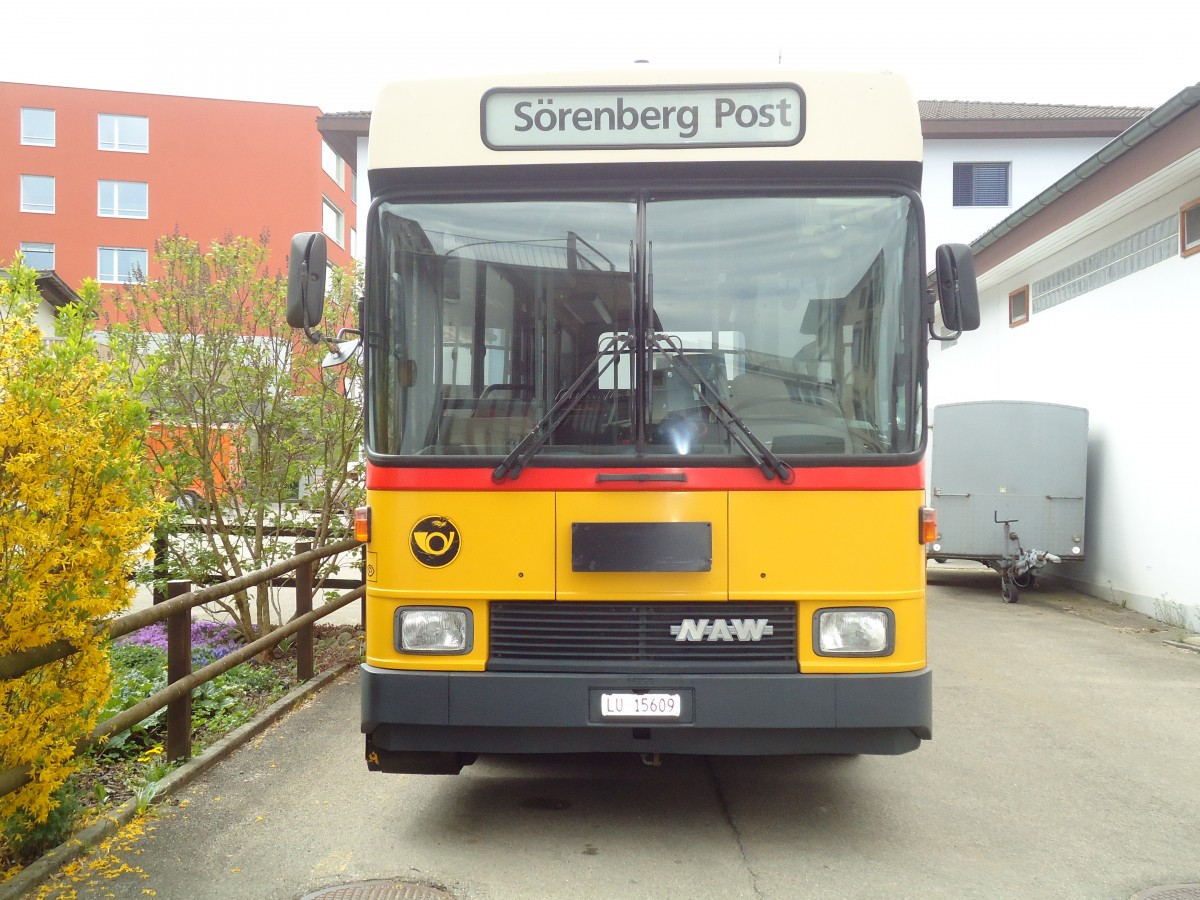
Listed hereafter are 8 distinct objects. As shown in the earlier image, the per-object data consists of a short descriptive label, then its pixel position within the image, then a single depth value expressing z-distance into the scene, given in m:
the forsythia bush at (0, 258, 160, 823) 3.70
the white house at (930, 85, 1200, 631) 11.52
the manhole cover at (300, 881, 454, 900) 4.00
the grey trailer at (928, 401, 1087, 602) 13.74
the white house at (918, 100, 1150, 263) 28.73
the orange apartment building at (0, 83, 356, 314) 40.44
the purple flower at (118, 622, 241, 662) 8.57
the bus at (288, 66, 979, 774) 4.37
